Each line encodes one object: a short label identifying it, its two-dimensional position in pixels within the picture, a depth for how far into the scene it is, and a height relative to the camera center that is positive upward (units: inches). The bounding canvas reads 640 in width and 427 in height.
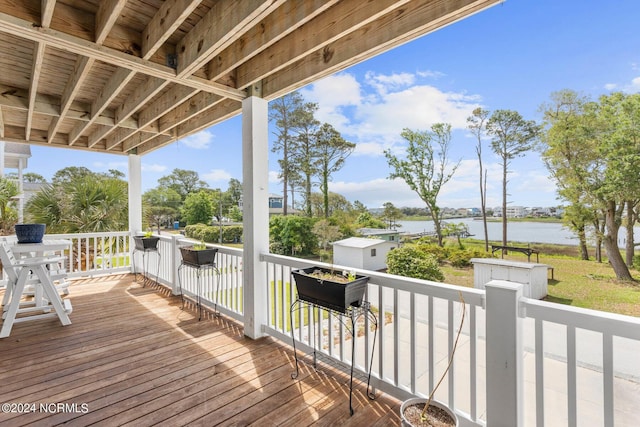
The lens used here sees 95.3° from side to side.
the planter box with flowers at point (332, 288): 69.2 -19.3
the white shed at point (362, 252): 320.5 -46.9
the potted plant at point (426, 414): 52.1 -38.3
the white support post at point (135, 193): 216.1 +16.2
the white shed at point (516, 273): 230.4 -55.1
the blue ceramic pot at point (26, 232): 133.8 -7.4
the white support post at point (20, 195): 238.1 +18.0
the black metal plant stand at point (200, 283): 130.5 -31.6
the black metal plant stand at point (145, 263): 181.1 -34.7
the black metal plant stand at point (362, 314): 73.3 -26.8
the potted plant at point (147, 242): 177.5 -17.0
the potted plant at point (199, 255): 126.4 -18.4
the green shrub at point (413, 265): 311.4 -59.9
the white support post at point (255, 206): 109.3 +2.5
